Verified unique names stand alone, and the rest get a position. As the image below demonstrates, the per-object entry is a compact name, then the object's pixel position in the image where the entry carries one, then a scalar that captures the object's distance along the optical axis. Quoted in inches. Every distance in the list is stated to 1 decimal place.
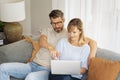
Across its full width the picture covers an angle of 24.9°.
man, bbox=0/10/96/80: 110.6
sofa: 120.0
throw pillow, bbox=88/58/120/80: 94.9
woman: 103.8
